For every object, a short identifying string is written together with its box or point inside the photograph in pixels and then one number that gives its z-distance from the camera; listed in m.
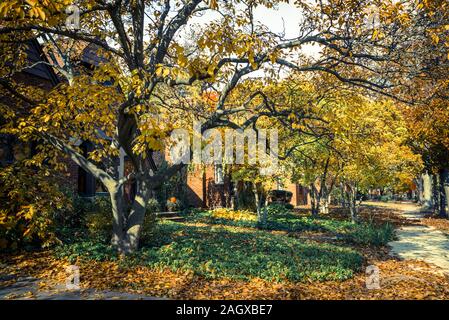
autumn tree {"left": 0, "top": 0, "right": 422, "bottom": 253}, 6.93
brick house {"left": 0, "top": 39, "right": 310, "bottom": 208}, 11.92
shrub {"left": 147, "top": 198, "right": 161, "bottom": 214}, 19.34
